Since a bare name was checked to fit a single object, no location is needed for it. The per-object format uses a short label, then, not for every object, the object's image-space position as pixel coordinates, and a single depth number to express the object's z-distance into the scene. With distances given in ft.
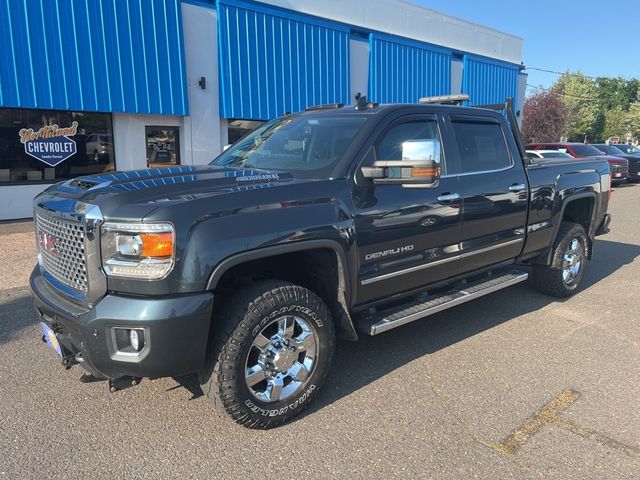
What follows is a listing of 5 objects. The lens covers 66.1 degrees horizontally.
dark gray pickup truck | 8.42
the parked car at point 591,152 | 56.08
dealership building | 32.35
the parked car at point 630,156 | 67.55
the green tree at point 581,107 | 192.54
